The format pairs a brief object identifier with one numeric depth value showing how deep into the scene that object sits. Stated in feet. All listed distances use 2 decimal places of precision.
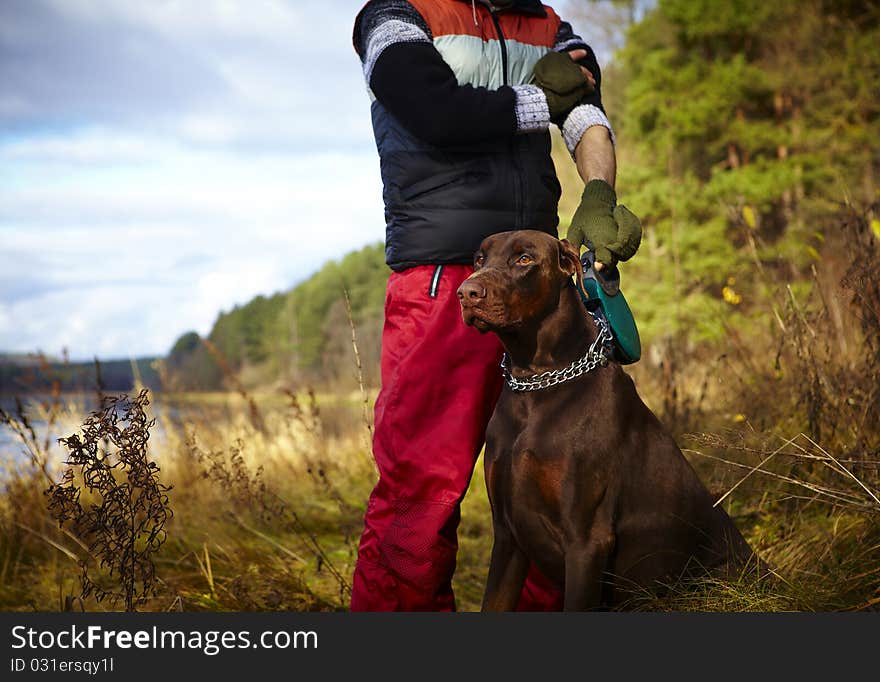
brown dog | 7.21
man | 8.50
